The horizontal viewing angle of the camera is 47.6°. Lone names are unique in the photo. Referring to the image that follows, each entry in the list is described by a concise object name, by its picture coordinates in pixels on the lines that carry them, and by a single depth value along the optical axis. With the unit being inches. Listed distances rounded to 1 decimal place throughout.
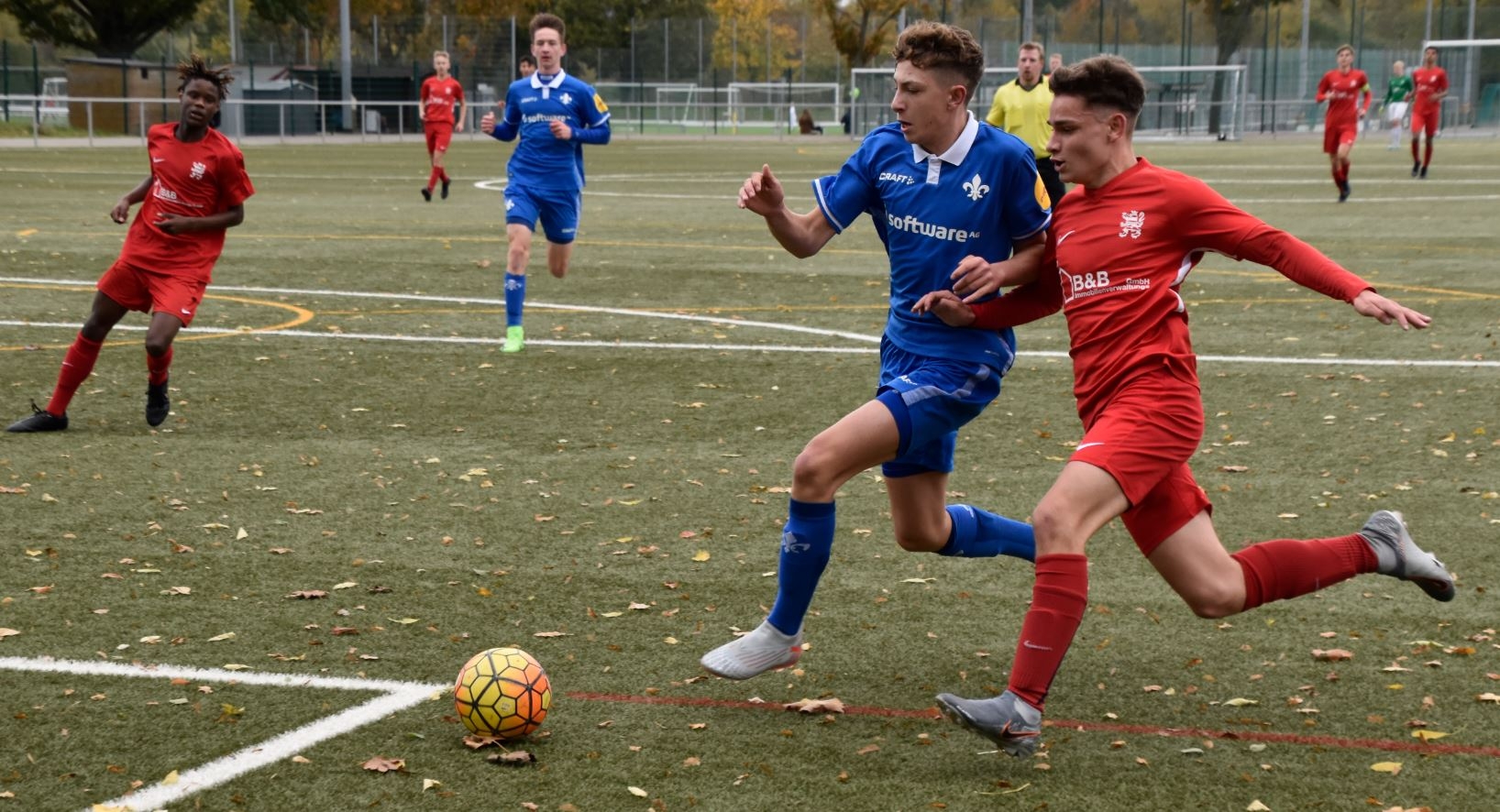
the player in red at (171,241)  354.9
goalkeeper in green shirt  1715.1
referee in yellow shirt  710.5
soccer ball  180.7
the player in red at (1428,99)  1190.9
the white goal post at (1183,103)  2251.5
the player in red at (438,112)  1042.1
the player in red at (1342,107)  980.6
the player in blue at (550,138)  483.8
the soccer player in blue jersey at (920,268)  202.5
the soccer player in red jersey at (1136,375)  174.1
